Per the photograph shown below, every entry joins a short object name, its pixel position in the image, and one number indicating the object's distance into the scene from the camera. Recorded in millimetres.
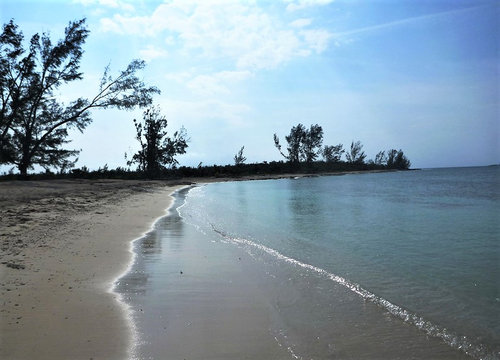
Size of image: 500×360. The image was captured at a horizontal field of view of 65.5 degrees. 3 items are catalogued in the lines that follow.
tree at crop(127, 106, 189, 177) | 40969
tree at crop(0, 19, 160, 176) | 25594
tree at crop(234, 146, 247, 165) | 70000
